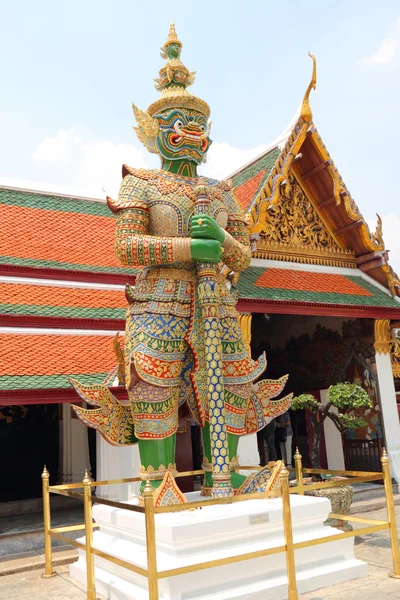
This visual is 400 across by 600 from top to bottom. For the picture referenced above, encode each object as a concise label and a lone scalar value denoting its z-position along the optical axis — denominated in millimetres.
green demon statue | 4176
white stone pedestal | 3486
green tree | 6957
